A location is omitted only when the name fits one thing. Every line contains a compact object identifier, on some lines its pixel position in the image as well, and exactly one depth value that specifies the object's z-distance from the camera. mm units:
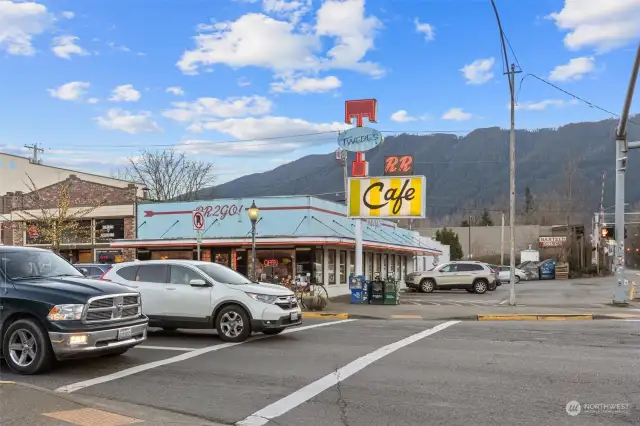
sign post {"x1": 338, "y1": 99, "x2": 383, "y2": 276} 23438
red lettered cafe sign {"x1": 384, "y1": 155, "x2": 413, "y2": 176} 23688
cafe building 24828
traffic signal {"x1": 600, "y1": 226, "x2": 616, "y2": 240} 25492
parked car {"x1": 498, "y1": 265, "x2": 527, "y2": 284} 52000
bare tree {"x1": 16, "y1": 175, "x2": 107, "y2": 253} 31945
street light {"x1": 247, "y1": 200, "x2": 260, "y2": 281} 19906
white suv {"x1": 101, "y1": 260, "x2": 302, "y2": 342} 11609
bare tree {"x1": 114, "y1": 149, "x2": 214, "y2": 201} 62500
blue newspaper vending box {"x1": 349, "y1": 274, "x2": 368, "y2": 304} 22516
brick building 33719
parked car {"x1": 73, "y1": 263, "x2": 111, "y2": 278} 20734
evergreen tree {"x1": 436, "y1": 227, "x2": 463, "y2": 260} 81750
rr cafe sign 23219
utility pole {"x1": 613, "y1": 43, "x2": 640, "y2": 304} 21039
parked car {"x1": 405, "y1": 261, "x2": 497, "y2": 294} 32750
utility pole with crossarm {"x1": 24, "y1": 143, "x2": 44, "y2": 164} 50719
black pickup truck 8164
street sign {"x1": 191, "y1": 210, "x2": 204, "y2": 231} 18672
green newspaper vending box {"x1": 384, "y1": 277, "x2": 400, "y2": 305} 22250
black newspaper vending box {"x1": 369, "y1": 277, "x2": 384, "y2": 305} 22438
